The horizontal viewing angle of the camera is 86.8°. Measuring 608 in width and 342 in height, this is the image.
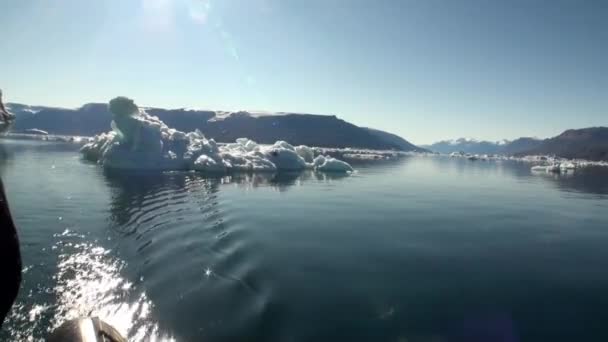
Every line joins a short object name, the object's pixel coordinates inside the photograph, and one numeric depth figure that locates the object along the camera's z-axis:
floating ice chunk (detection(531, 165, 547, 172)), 74.62
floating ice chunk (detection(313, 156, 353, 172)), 43.75
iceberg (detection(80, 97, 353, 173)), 36.94
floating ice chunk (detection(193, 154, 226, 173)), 36.78
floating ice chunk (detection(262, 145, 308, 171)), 44.09
